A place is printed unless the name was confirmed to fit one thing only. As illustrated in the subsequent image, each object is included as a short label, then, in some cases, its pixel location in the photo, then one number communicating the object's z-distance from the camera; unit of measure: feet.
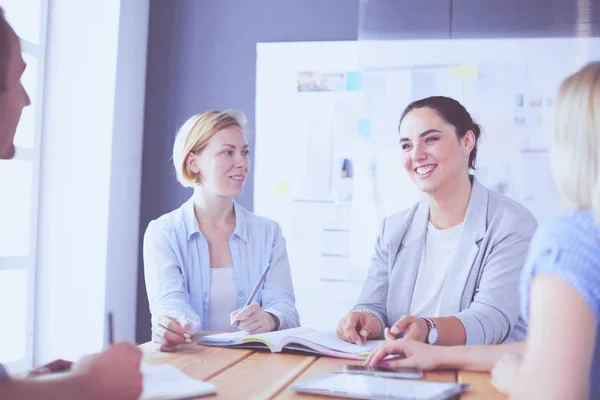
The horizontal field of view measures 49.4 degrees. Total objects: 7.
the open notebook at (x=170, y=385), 3.44
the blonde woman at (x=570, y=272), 2.53
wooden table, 3.68
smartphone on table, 4.00
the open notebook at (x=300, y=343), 4.84
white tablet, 3.45
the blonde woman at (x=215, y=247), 6.89
